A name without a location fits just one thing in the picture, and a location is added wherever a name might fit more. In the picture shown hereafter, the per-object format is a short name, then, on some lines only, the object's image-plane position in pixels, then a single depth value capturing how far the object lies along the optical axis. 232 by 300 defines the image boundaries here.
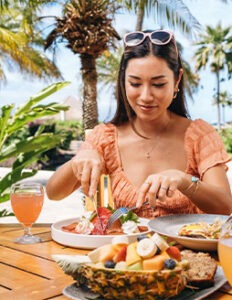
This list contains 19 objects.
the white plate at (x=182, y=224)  1.46
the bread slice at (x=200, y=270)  1.15
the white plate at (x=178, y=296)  1.11
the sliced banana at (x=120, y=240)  1.12
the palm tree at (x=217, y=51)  43.53
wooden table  1.20
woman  2.13
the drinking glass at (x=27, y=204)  1.75
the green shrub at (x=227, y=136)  26.69
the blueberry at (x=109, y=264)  1.04
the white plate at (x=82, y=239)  1.56
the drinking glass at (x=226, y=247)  1.04
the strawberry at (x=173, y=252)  1.12
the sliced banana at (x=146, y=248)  1.05
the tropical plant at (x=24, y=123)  3.71
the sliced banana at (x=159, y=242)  1.08
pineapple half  1.02
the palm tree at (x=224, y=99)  45.14
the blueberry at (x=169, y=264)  1.03
